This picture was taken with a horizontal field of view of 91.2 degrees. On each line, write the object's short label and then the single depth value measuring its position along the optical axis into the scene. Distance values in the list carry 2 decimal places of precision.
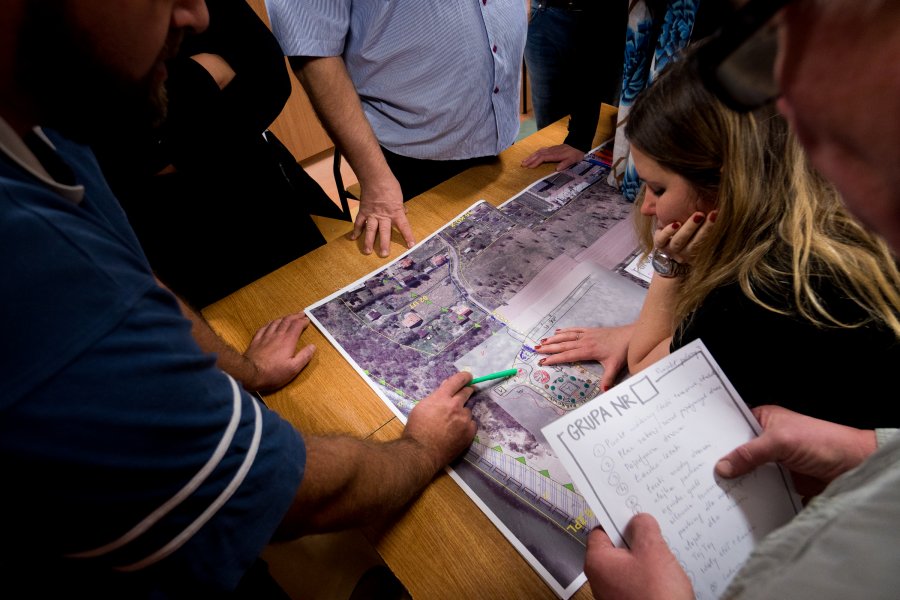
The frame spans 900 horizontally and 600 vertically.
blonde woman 0.53
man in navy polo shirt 0.31
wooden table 0.53
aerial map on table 0.58
